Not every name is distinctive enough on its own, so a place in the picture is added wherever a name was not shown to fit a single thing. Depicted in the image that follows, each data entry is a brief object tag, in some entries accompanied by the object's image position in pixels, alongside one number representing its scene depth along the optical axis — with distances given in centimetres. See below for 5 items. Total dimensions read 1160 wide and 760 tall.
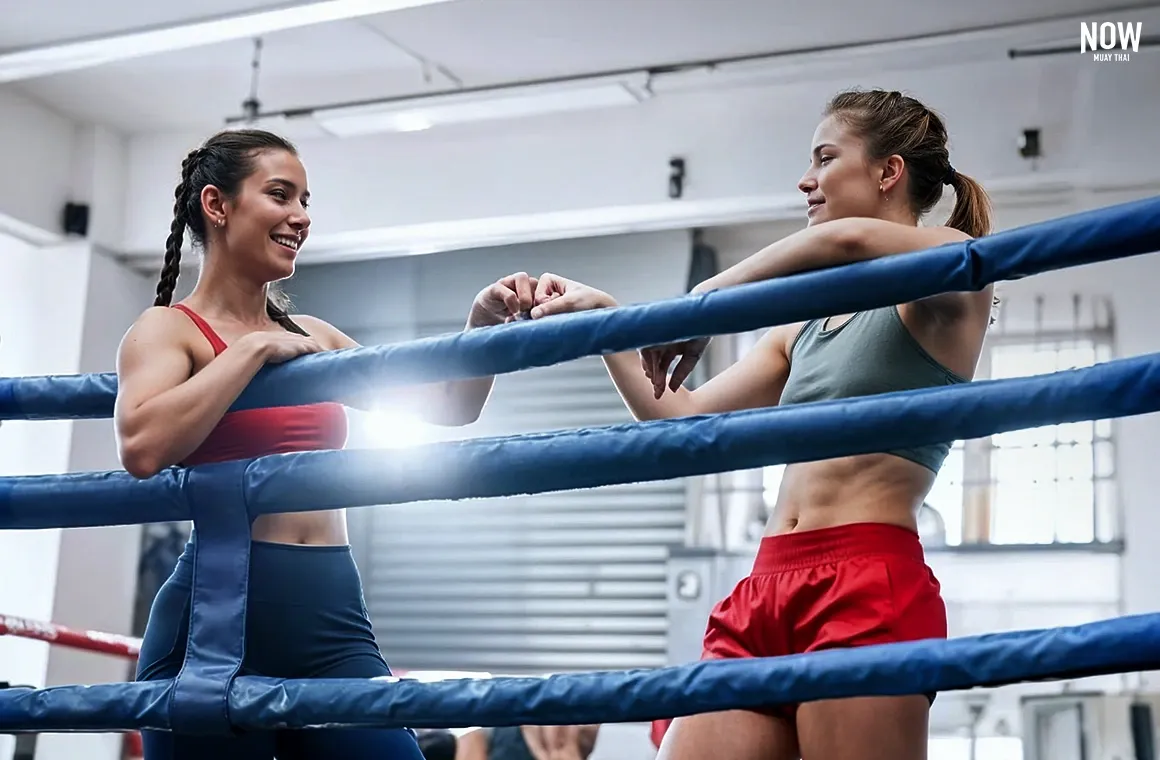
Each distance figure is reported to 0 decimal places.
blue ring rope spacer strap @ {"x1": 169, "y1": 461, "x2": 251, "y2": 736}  149
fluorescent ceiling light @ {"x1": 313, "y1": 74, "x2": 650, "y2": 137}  540
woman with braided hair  154
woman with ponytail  144
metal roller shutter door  639
